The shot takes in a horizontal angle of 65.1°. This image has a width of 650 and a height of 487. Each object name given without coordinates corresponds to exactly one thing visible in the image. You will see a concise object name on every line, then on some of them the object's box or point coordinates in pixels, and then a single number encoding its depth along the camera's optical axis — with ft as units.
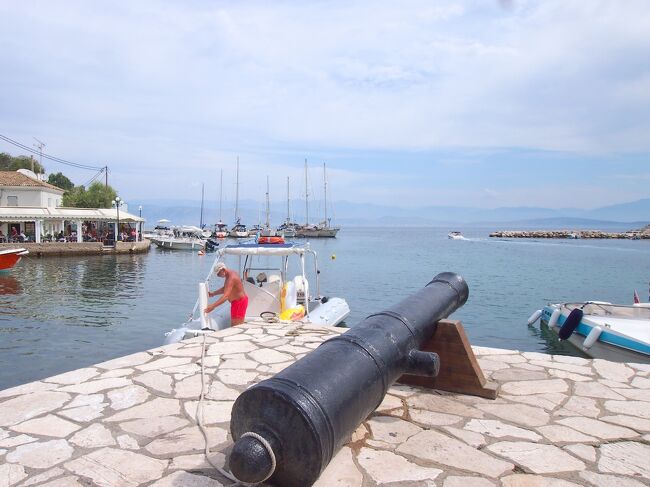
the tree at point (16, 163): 220.23
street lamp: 149.24
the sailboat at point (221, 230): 272.82
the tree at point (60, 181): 258.37
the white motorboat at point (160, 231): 223.71
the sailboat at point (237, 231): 281.95
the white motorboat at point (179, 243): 175.22
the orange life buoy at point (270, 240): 38.96
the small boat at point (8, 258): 94.99
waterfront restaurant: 134.92
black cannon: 9.36
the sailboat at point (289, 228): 276.19
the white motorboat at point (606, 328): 37.04
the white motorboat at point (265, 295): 32.99
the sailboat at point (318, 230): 288.22
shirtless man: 29.22
